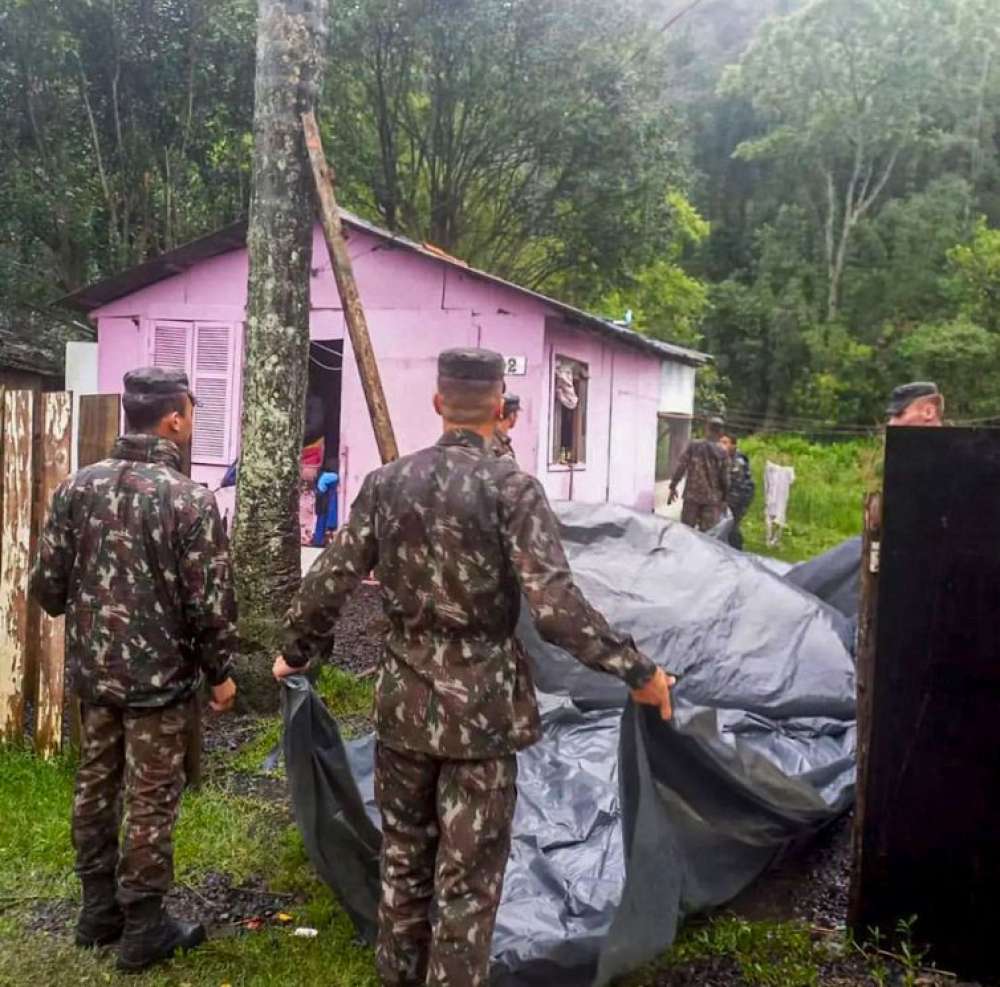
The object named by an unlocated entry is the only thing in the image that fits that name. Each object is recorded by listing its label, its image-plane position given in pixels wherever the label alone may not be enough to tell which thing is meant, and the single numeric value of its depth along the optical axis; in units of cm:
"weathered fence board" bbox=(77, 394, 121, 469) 441
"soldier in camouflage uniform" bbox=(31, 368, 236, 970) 304
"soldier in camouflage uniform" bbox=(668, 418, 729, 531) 1120
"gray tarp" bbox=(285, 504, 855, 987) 293
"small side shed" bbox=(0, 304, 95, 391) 1460
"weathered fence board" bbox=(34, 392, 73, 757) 449
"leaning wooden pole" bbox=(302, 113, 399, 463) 531
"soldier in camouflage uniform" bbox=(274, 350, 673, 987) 258
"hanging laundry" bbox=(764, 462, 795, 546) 1598
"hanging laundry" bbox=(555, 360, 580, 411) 1077
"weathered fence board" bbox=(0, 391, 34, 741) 454
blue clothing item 1038
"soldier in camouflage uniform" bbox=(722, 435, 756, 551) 1287
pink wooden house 1009
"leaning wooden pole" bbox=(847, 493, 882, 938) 316
